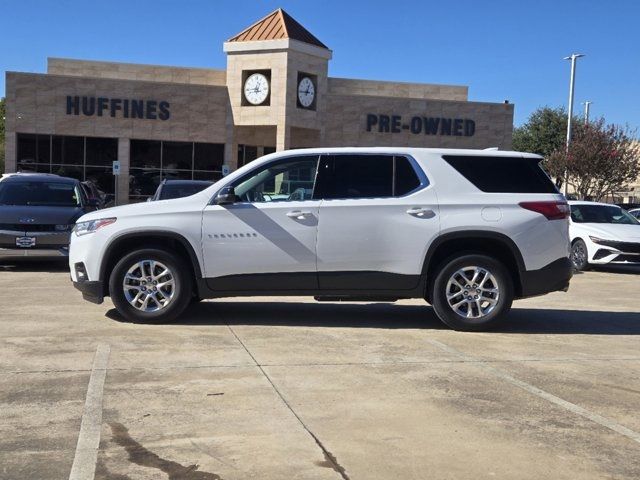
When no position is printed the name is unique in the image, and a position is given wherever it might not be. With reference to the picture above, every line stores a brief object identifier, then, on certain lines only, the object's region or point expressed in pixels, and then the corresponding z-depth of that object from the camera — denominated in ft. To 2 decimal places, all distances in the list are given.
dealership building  116.06
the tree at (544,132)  178.43
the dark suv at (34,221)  39.24
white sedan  46.24
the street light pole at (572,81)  117.80
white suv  24.25
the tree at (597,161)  96.73
